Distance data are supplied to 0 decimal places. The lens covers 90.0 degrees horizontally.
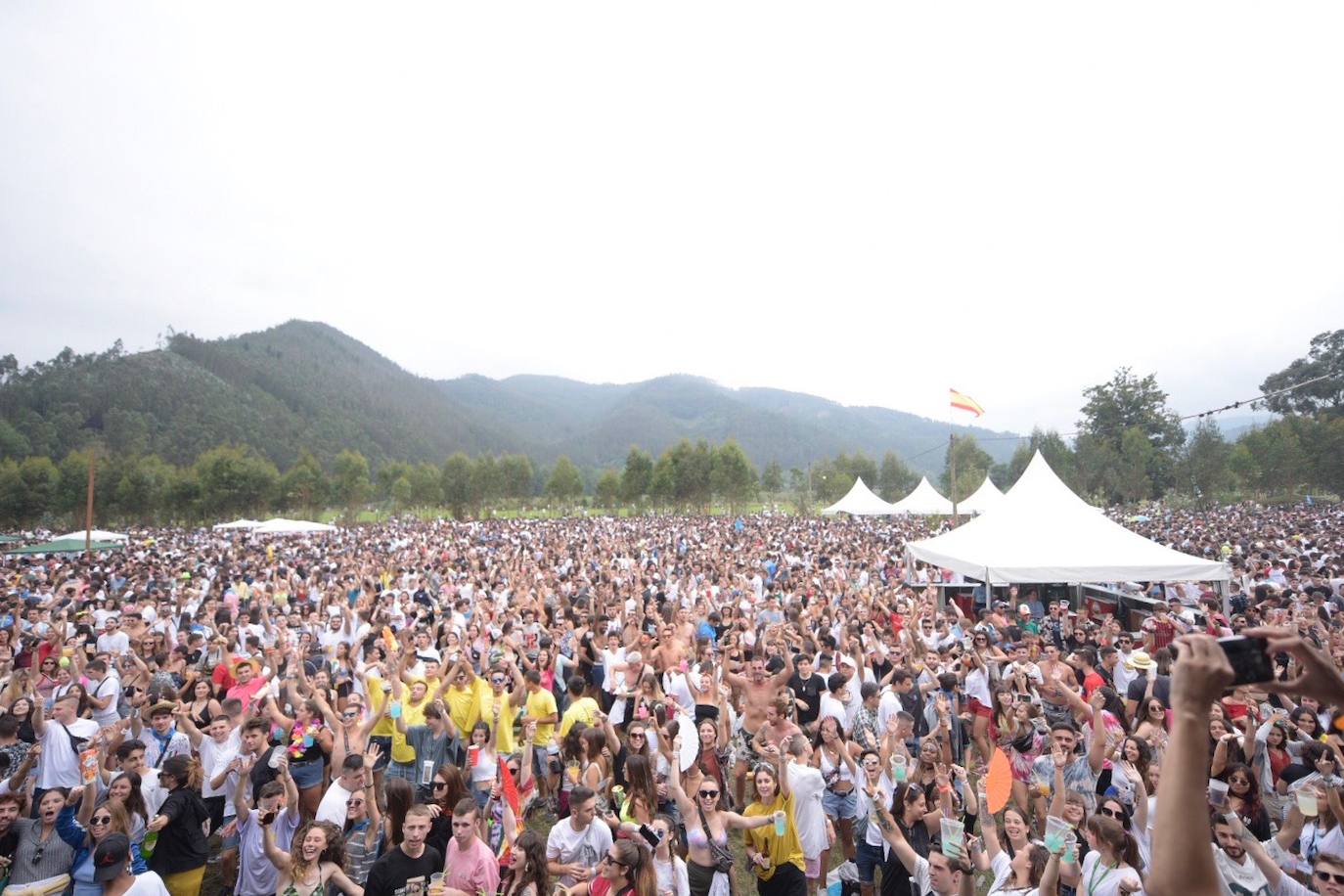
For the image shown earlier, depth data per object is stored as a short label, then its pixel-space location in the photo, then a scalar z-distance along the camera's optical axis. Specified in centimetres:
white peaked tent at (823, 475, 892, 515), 3013
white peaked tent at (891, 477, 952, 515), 2966
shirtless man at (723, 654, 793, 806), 629
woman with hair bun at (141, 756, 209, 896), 452
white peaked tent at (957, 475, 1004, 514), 2748
